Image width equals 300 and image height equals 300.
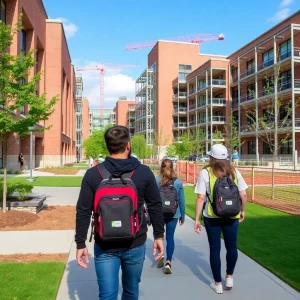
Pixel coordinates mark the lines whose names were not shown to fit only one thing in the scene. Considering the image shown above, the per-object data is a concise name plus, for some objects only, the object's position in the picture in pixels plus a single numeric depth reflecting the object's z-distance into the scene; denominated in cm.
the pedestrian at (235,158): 3693
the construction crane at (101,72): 18300
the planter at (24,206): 949
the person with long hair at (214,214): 422
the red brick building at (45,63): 2966
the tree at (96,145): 6228
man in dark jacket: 275
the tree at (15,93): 870
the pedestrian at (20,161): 3157
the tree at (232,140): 3888
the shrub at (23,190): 977
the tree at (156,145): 5068
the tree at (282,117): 3818
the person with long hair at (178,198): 525
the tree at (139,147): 5200
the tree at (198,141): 4666
